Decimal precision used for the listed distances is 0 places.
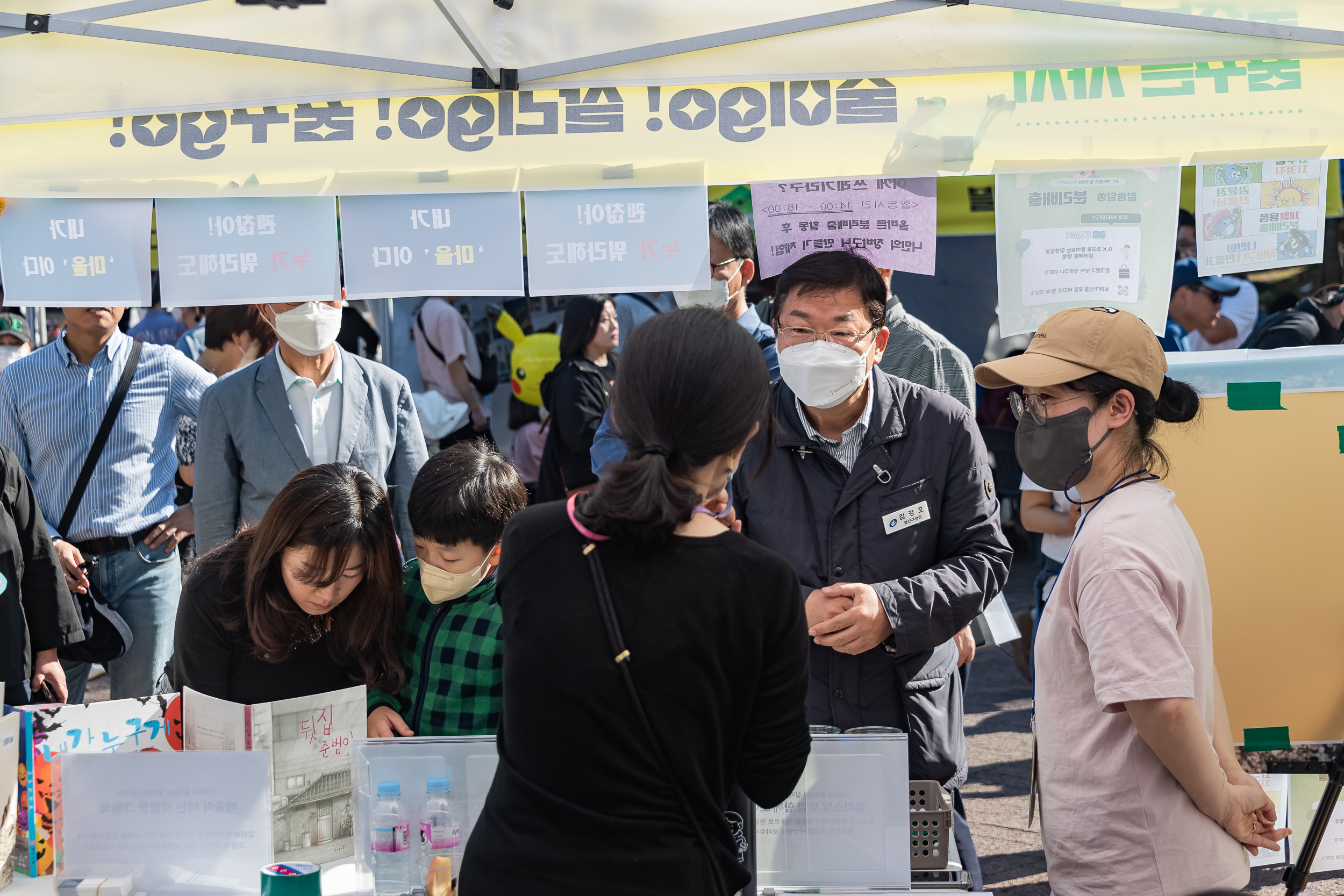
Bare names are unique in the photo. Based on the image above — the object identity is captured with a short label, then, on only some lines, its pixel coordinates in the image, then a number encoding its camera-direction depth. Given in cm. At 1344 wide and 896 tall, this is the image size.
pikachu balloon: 591
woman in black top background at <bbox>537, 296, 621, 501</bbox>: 443
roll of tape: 178
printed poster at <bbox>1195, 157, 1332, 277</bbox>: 266
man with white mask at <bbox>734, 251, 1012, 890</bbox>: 228
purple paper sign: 270
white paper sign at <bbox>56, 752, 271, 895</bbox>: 190
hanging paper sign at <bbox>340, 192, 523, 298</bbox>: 268
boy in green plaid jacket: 217
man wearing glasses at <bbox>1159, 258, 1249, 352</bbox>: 551
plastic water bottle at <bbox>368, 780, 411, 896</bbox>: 191
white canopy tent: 254
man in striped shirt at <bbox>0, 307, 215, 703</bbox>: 358
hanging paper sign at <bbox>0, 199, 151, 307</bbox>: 270
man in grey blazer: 326
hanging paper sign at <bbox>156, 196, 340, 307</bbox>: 269
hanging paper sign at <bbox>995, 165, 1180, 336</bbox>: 267
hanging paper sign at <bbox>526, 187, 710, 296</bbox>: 267
